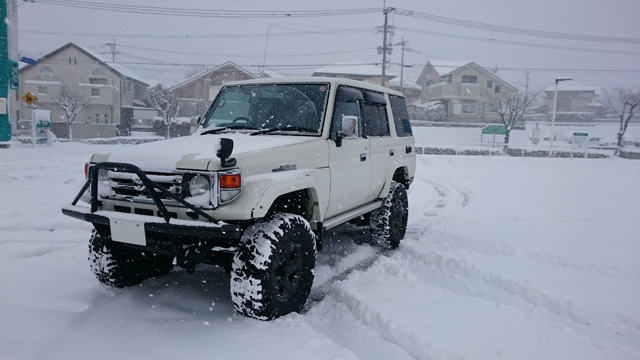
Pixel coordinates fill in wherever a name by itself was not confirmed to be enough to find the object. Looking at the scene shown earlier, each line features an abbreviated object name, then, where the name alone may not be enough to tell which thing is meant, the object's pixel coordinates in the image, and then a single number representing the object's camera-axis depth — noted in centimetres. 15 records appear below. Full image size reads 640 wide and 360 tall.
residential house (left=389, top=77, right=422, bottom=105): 5225
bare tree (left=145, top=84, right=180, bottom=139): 3611
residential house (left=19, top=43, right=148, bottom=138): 4138
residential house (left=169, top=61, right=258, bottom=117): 4068
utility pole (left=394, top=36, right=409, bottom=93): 5137
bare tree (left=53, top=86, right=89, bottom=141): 3678
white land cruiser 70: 312
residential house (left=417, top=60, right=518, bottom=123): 4875
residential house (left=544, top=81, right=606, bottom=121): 6322
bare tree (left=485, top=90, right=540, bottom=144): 3844
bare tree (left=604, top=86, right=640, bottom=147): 3847
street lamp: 2579
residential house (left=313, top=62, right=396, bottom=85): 3956
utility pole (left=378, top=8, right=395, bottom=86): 3275
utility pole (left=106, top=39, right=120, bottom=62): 5794
